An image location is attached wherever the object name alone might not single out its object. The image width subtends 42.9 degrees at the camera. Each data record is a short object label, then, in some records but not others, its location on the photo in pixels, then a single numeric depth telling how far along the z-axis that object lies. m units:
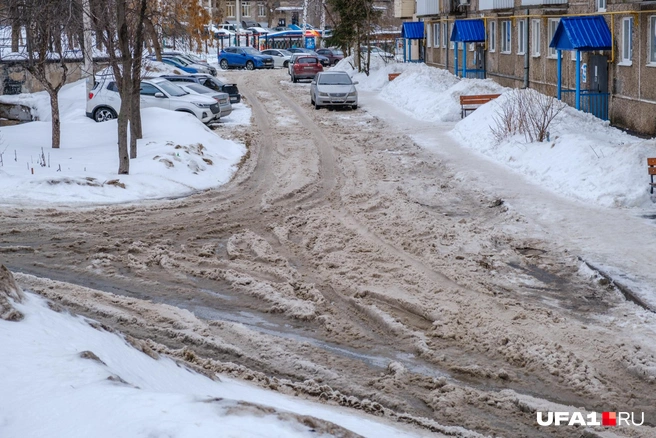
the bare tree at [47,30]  16.04
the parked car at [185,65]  45.87
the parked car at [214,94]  28.55
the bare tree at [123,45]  15.77
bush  19.17
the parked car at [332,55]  66.12
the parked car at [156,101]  26.06
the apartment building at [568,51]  22.38
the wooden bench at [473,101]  27.01
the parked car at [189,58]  52.93
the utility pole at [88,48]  18.59
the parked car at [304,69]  47.31
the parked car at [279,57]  64.44
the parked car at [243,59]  62.75
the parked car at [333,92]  32.28
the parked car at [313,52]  63.79
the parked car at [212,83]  33.31
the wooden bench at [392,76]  42.03
